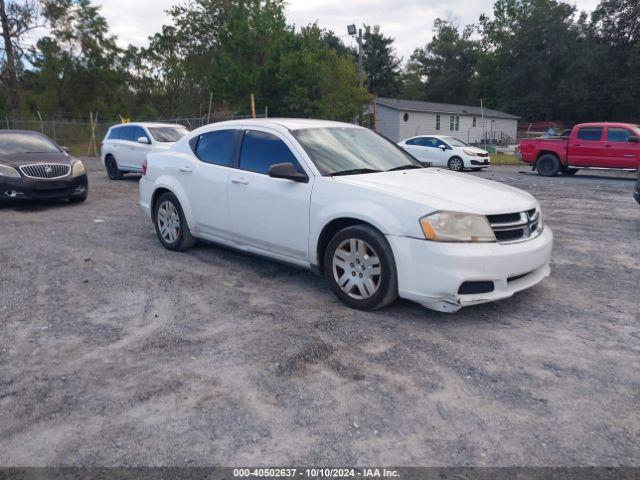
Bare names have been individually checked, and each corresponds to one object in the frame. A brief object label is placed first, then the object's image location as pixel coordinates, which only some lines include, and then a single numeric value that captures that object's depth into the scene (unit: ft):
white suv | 45.93
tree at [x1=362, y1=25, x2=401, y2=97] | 211.00
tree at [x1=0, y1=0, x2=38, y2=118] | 118.73
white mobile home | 136.56
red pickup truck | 52.49
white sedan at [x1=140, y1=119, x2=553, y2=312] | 13.67
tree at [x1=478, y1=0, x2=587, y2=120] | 165.48
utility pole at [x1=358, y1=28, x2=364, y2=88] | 102.40
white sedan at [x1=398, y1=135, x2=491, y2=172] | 64.08
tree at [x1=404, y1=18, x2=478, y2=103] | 213.46
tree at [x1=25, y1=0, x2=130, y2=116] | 137.28
